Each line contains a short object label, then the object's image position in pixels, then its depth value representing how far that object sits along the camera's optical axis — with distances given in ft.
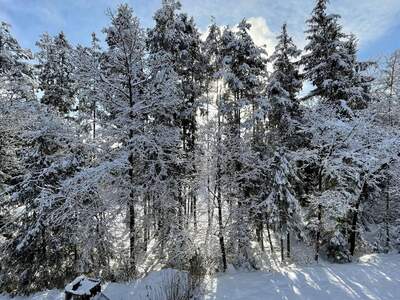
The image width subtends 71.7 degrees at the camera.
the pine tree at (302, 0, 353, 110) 45.03
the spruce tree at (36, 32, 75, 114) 56.95
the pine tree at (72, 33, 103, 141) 29.73
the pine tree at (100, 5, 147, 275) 30.45
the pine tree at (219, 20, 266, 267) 38.58
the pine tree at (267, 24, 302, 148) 46.39
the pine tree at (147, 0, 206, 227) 46.16
